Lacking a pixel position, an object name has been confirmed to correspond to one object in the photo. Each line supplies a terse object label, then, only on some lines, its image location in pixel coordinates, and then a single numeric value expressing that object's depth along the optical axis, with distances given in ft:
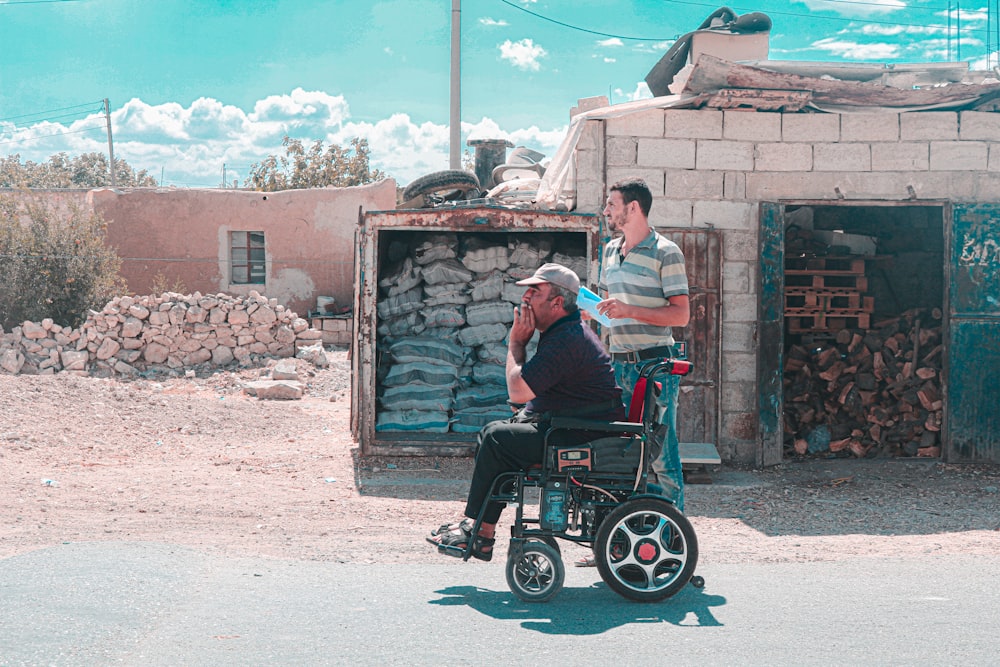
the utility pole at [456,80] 58.13
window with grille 63.21
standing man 15.69
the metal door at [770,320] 27.48
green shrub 52.95
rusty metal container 26.99
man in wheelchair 14.11
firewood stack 31.09
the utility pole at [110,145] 139.85
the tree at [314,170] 109.09
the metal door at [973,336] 27.61
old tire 34.01
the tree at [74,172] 145.18
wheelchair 13.88
